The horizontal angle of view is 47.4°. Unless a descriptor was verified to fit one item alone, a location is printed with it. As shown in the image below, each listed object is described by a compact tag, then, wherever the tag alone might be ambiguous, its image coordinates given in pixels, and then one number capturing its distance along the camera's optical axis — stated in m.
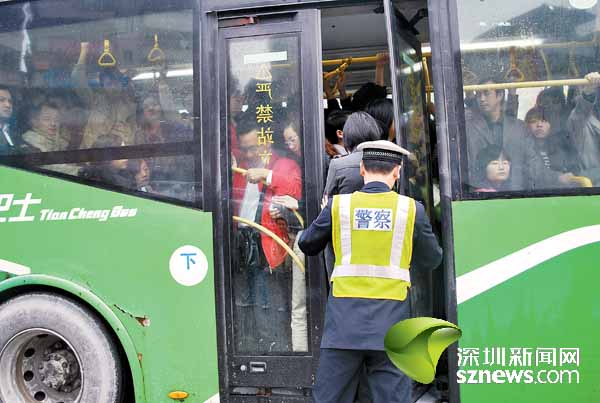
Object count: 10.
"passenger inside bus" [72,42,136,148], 4.23
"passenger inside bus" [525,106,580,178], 3.72
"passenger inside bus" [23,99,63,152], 4.30
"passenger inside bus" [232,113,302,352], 4.11
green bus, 3.70
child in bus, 3.76
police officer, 3.15
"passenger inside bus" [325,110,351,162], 4.80
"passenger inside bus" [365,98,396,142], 4.53
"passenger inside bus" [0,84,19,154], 4.36
